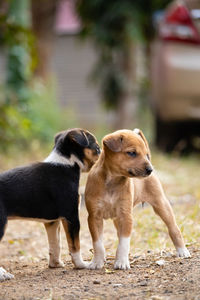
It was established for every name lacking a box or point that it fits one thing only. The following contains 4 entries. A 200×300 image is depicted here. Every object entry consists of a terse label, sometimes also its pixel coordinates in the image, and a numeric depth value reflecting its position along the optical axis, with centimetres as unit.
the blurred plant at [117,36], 2428
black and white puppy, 879
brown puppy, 880
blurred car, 1792
